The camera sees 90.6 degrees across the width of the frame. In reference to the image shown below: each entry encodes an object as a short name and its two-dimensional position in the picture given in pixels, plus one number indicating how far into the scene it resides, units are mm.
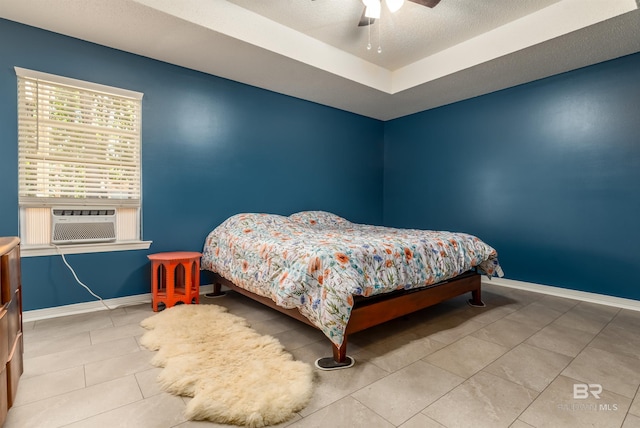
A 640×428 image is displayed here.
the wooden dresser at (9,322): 1190
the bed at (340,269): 1917
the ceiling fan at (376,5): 2273
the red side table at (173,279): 2807
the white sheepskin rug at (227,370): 1411
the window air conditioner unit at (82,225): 2674
